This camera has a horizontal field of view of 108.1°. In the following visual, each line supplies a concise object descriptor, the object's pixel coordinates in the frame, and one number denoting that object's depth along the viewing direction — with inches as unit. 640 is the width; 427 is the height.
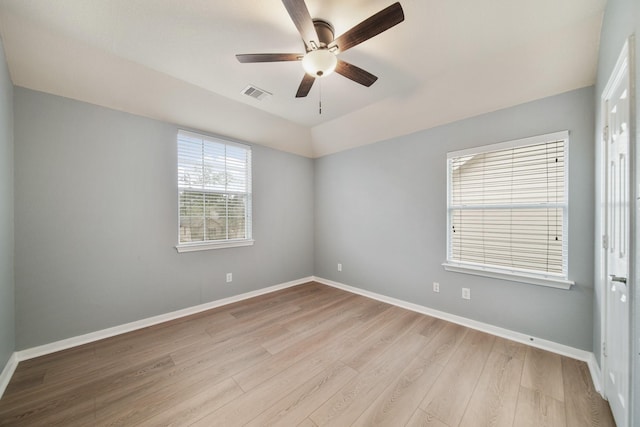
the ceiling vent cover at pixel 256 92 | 104.3
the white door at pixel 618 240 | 49.4
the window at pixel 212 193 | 120.6
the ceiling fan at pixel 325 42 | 53.7
